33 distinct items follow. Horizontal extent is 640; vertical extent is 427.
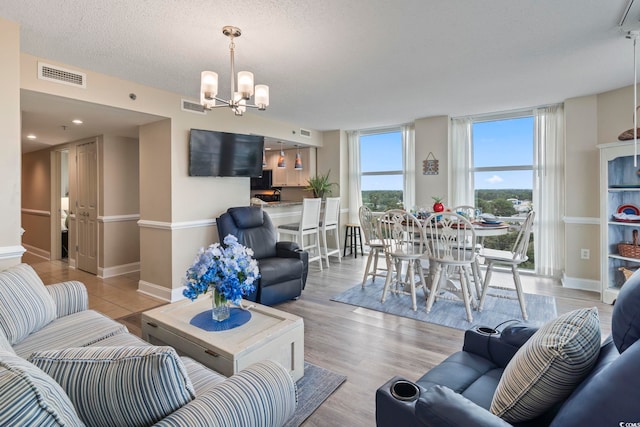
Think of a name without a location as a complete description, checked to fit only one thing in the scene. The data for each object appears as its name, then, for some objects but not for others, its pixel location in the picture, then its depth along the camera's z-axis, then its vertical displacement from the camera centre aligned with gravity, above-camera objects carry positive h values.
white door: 5.21 +0.02
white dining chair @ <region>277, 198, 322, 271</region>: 5.04 -0.29
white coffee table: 1.81 -0.78
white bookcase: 3.68 -0.02
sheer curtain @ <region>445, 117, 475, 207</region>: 5.33 +0.69
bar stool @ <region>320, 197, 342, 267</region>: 5.52 -0.19
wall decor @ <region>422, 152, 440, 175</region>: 5.41 +0.69
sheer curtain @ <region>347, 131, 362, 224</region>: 6.59 +0.65
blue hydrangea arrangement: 2.02 -0.41
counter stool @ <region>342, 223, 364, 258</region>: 6.41 -0.61
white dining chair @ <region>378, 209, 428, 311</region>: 3.59 -0.47
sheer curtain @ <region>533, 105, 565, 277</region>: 4.62 +0.24
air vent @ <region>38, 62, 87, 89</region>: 2.90 +1.23
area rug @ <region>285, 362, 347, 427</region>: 1.86 -1.16
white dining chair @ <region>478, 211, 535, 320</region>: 3.18 -0.52
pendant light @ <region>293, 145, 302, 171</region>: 6.40 +0.89
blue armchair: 3.49 -0.58
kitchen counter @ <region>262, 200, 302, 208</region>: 5.25 +0.05
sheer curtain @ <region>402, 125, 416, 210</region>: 5.89 +0.76
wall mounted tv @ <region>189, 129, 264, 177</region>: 4.07 +0.73
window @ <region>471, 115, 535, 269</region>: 4.92 +0.59
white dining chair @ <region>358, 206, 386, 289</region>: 4.12 -0.33
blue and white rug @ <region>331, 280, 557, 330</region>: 3.21 -1.10
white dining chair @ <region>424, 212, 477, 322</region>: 3.20 -0.44
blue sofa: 0.73 -0.58
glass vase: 2.12 -0.66
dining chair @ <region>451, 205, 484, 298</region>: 3.71 -0.79
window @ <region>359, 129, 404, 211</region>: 6.18 +0.73
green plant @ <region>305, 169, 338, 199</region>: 6.35 +0.42
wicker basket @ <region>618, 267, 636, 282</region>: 3.53 -0.73
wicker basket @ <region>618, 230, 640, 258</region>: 3.55 -0.48
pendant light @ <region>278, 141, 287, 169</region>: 6.23 +0.88
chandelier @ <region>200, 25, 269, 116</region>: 2.38 +0.89
